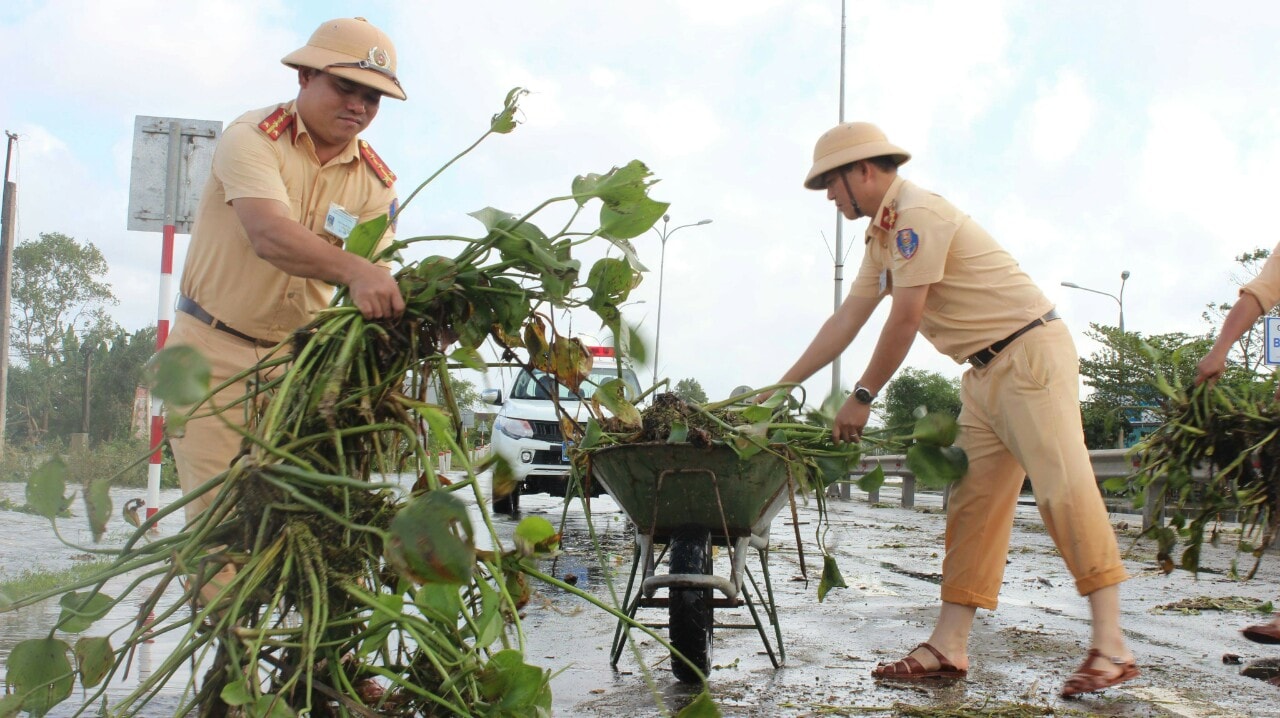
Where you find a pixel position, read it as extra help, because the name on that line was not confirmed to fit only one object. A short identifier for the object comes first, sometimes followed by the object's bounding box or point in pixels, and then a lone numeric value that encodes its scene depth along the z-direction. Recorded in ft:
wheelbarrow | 11.54
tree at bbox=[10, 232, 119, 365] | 180.24
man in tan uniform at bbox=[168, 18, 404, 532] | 9.78
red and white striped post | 22.08
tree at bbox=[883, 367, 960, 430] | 193.88
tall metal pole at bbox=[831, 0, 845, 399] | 77.06
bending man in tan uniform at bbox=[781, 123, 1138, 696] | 11.86
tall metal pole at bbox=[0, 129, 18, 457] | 75.77
